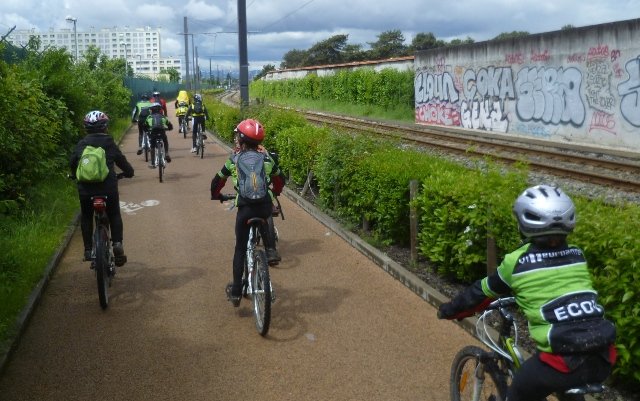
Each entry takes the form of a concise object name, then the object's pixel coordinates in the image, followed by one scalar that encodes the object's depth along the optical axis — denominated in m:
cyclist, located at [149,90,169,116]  17.56
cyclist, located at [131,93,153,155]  16.83
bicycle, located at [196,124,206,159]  19.00
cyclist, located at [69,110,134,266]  6.89
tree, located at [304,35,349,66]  90.69
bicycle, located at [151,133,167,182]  14.77
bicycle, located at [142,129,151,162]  17.55
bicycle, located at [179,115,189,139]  25.92
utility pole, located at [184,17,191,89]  52.38
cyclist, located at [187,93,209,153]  19.39
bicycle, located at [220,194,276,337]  5.62
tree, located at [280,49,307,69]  101.90
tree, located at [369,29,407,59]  81.44
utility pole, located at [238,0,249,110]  19.27
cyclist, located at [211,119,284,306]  6.06
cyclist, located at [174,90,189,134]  25.78
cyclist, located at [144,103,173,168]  15.12
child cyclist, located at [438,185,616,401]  2.99
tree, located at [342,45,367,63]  85.21
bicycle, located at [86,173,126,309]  6.46
